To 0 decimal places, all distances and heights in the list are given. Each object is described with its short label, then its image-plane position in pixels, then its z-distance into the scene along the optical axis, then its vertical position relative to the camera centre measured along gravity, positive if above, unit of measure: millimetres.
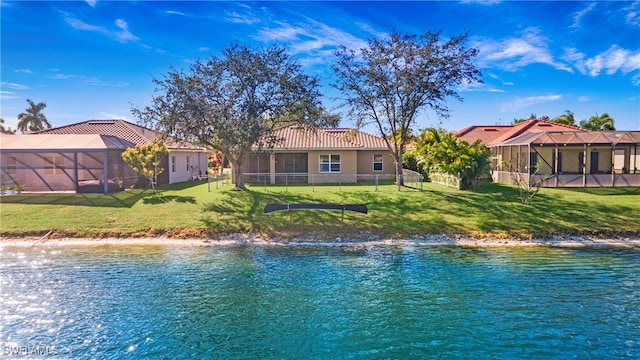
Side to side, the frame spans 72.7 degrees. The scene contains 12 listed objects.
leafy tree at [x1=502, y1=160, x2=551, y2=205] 22547 -817
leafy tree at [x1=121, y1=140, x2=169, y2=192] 25328 +572
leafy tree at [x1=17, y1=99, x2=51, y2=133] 53719 +6168
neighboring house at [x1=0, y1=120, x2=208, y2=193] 25766 +578
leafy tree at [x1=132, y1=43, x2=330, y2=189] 22938 +3691
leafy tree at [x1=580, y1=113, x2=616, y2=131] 43681 +4594
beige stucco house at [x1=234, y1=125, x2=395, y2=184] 32500 +524
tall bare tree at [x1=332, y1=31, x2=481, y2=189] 25297 +5603
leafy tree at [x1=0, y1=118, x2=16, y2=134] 49462 +4588
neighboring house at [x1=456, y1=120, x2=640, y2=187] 27922 +1019
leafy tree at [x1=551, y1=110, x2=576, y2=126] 48219 +5613
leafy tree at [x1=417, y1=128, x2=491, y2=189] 26875 +527
